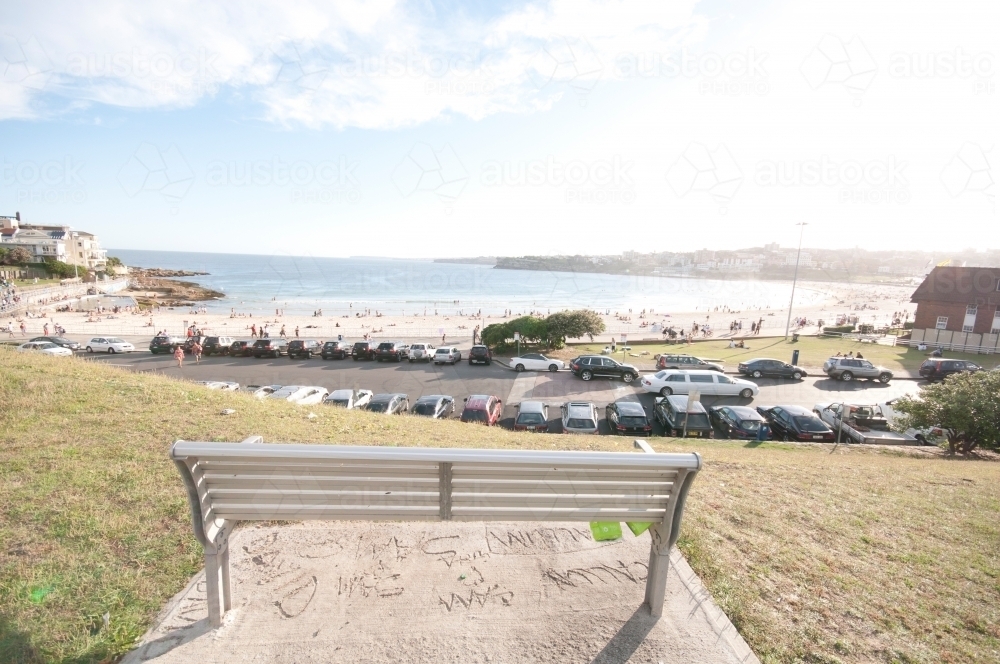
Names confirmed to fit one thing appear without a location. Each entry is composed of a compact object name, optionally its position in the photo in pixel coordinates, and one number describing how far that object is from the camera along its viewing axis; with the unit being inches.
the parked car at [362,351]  1040.2
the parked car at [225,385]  598.3
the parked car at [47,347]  827.1
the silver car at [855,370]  851.4
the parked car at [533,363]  940.0
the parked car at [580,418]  509.4
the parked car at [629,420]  523.5
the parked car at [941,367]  833.5
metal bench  99.7
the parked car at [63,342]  971.9
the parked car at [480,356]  1001.5
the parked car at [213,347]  1023.0
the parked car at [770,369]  865.5
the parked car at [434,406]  548.1
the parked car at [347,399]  552.5
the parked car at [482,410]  541.0
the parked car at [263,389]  577.0
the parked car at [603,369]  853.2
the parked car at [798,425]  518.9
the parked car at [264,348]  1016.2
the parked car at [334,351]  1040.2
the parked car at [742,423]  515.8
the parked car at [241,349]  1023.6
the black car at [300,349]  1045.2
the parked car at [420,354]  1026.7
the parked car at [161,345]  1021.8
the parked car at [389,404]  547.8
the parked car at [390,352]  1027.3
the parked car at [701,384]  730.2
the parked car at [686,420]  531.8
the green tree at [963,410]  416.8
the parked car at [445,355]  996.6
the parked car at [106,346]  1021.8
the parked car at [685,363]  885.2
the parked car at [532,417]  523.8
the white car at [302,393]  553.6
